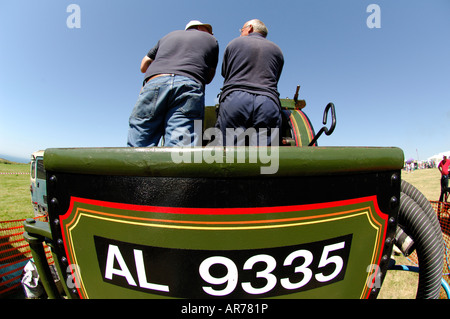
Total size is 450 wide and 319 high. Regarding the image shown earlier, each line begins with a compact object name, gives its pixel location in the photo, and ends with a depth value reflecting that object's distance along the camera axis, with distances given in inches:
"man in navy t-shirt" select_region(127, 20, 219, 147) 59.9
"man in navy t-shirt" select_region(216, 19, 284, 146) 66.5
